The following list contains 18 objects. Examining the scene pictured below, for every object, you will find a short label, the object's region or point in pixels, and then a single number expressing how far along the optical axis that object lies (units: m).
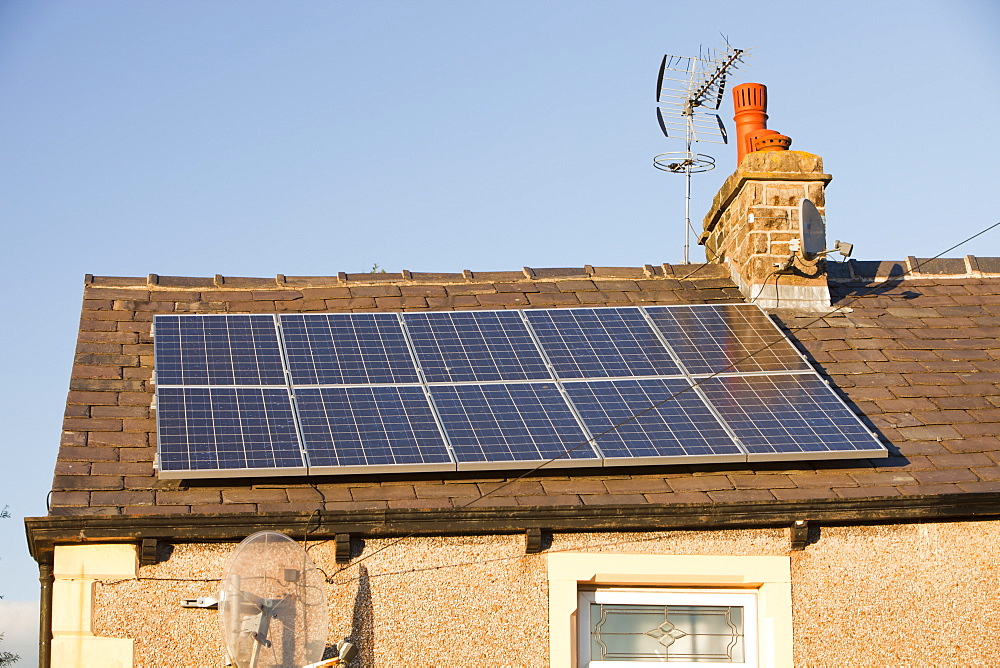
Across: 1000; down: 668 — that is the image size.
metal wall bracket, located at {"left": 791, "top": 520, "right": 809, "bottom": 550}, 8.95
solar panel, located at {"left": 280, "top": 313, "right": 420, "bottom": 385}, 10.07
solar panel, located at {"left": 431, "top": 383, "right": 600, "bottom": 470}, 9.14
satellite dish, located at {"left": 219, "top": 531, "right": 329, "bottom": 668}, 7.64
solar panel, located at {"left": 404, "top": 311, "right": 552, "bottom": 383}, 10.27
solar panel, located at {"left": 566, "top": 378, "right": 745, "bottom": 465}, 9.29
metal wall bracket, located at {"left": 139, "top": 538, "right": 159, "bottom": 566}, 8.23
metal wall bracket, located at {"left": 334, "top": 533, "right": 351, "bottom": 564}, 8.46
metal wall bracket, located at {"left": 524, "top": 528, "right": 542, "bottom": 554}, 8.66
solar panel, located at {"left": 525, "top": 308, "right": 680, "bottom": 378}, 10.48
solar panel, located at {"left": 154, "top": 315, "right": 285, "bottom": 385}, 9.86
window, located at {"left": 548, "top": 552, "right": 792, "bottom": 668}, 8.77
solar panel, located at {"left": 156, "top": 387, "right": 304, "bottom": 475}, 8.75
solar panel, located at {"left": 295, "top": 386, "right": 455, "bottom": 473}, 8.97
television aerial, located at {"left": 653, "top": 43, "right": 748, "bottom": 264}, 16.33
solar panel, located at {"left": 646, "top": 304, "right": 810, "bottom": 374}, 10.71
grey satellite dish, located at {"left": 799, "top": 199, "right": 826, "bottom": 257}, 12.25
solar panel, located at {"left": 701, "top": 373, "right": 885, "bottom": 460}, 9.43
